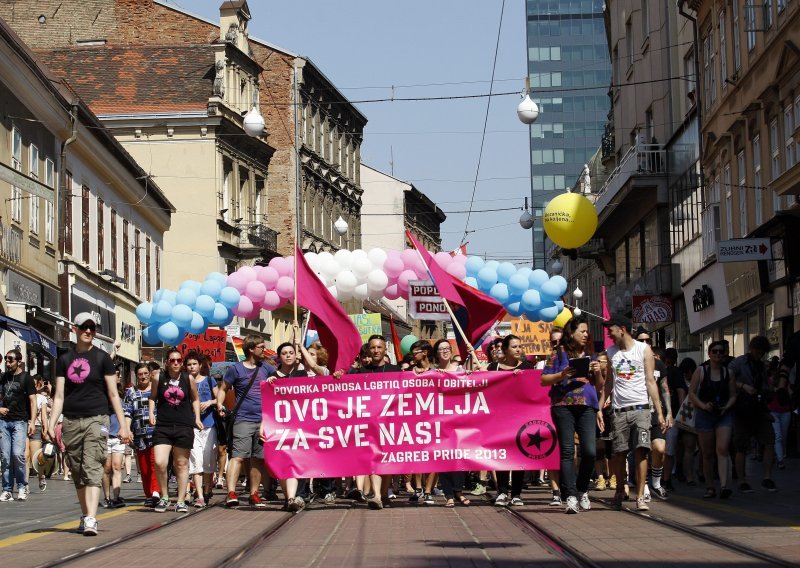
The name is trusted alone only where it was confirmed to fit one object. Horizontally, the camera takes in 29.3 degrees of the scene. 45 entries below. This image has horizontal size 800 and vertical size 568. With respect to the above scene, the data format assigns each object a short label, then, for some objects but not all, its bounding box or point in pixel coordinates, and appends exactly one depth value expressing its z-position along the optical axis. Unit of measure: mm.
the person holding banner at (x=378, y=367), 15297
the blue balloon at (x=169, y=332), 24875
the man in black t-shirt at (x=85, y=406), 12539
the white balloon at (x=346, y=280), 24469
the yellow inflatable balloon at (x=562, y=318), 36469
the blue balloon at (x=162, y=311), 25031
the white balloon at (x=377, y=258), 24453
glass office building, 151875
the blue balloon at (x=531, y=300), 24672
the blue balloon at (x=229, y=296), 24623
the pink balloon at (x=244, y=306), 24750
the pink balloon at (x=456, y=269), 23906
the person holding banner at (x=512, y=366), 15194
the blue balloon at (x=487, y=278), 24359
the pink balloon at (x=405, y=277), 24328
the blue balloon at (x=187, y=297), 24906
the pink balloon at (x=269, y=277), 24391
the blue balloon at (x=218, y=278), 24967
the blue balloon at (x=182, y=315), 24703
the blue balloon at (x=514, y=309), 24878
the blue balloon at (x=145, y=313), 25344
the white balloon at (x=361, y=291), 24703
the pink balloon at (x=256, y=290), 24406
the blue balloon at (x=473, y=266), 24609
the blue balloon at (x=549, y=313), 25094
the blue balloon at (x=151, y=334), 25411
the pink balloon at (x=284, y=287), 24005
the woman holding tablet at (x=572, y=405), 13789
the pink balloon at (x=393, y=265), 24453
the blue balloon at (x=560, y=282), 25016
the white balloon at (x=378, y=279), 24359
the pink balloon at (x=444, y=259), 23953
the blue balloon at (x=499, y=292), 24391
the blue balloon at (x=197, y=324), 24797
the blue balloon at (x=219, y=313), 24766
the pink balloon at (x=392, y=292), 24922
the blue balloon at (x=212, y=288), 24828
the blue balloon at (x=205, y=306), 24656
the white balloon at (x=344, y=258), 24625
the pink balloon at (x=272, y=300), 24391
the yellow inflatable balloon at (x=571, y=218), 25359
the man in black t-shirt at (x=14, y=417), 18172
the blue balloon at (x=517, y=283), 24531
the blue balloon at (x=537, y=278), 24797
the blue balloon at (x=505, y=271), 24422
